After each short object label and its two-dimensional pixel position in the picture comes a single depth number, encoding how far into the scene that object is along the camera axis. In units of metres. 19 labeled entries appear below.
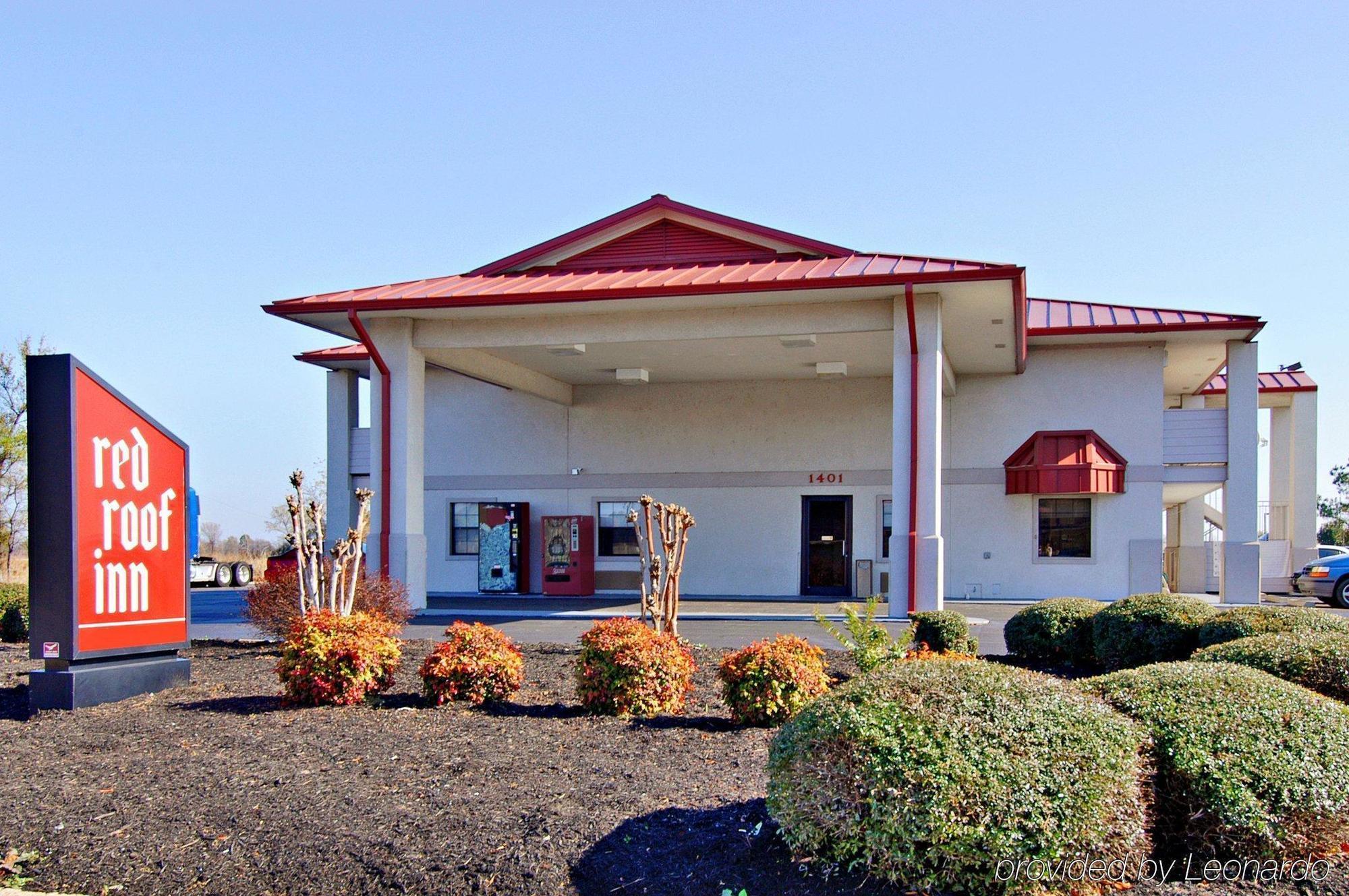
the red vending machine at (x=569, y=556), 24.55
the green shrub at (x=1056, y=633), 11.56
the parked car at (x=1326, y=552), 26.50
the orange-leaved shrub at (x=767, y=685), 8.17
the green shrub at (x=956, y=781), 4.42
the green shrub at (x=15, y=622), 15.28
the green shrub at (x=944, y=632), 11.79
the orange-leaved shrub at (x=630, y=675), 8.62
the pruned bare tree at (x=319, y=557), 12.30
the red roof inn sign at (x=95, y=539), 9.01
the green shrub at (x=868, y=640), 8.74
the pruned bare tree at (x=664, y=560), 11.80
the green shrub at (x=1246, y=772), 4.91
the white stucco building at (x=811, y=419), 17.84
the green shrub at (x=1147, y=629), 10.17
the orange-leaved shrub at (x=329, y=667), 9.13
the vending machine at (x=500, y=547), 24.72
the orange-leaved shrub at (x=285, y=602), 13.45
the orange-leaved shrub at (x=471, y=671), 9.11
